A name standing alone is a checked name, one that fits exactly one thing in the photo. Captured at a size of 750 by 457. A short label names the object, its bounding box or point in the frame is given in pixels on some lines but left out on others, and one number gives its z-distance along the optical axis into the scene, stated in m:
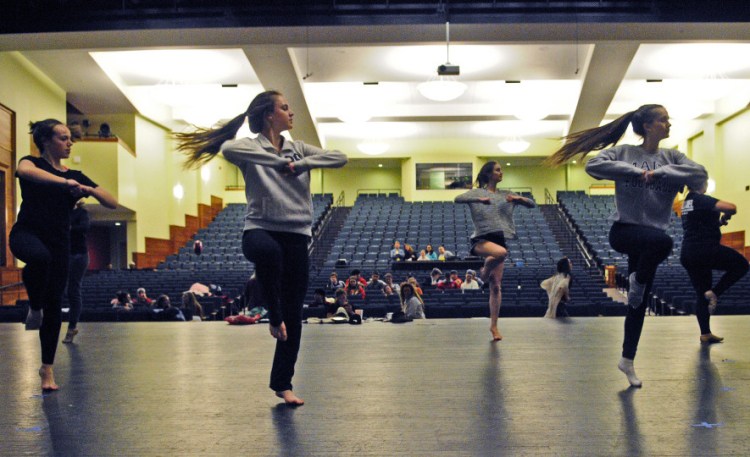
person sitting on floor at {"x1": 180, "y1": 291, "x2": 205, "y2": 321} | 8.41
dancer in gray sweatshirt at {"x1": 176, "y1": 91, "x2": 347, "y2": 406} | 2.60
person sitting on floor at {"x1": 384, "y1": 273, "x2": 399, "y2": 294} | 10.54
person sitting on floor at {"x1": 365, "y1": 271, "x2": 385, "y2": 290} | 10.80
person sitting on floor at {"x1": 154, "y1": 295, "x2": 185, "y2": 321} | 8.02
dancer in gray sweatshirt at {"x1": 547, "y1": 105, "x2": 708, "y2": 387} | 2.96
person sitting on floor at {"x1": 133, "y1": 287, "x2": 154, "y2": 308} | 9.43
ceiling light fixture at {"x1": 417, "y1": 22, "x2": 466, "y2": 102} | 14.48
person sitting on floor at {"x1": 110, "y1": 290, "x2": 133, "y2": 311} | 8.77
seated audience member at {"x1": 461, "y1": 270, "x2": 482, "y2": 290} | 10.86
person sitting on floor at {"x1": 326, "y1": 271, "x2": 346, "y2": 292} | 10.77
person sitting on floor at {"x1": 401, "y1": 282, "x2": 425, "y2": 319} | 7.42
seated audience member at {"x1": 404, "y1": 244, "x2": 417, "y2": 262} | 15.50
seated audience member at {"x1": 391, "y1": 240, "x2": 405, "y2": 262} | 15.58
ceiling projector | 11.34
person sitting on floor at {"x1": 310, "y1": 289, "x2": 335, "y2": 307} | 8.12
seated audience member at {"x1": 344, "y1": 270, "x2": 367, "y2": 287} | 10.41
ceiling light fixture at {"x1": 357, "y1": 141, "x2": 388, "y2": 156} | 23.06
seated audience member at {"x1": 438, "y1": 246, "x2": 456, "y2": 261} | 15.37
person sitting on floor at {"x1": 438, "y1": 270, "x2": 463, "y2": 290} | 11.16
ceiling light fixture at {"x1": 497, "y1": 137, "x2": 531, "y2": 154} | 22.58
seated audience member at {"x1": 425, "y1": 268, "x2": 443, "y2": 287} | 11.73
